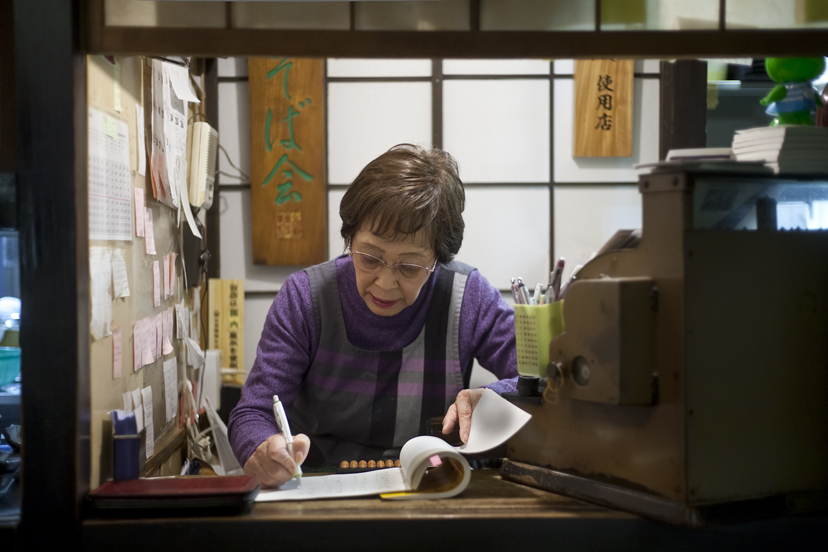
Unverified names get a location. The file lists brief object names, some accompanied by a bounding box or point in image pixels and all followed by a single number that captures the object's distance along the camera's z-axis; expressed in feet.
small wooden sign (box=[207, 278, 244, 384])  11.19
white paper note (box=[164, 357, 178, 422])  5.89
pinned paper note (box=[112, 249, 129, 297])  4.24
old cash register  3.23
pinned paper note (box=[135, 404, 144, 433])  4.79
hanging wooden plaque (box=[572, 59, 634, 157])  11.19
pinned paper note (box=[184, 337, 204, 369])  6.84
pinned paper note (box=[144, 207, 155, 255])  5.09
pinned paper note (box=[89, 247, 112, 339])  3.78
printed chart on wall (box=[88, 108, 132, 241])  3.78
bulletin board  3.81
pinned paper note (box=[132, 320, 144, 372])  4.69
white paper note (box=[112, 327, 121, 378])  4.16
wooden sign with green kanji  10.85
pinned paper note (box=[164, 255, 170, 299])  6.03
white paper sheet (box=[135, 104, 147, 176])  4.75
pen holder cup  3.93
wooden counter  3.43
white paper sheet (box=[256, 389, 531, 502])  3.80
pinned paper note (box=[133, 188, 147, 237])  4.79
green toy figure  3.96
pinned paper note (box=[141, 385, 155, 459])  5.10
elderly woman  5.42
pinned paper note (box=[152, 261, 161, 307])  5.49
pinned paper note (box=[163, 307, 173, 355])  5.86
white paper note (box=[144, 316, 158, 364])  5.16
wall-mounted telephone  7.54
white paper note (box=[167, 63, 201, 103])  5.55
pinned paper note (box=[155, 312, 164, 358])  5.52
